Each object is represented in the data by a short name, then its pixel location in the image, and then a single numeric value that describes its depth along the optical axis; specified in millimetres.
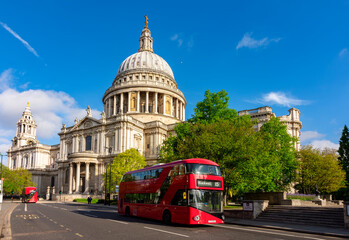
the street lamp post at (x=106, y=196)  49600
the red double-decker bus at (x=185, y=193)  18984
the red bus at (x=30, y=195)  60022
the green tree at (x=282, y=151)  42531
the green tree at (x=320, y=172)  45688
